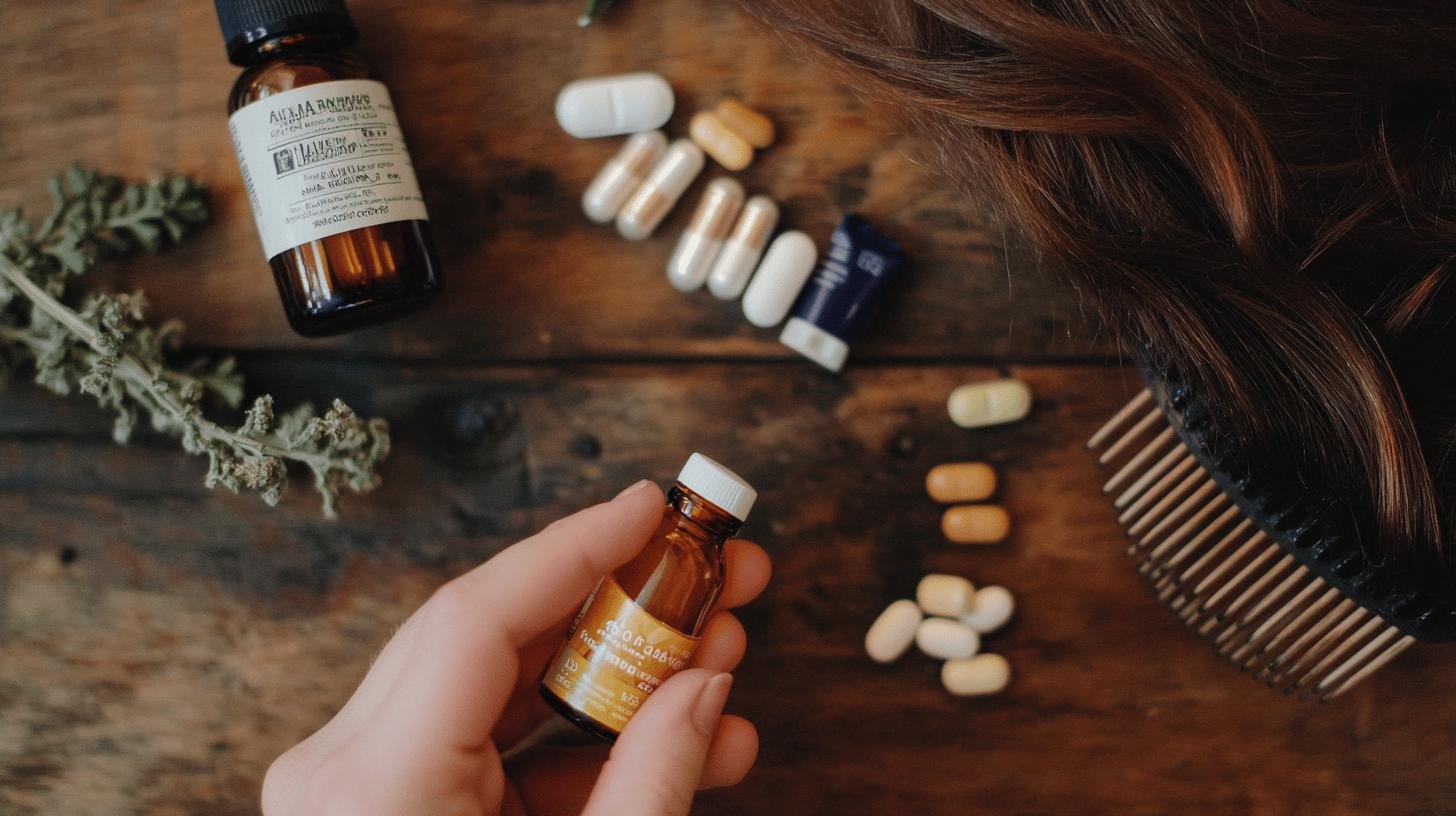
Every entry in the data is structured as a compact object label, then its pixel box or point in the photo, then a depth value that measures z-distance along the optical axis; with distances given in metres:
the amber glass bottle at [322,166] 0.31
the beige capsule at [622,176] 0.34
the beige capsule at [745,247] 0.34
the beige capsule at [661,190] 0.34
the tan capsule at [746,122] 0.34
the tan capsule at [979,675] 0.34
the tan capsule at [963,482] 0.34
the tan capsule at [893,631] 0.34
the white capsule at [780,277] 0.34
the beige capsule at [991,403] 0.34
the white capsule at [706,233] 0.34
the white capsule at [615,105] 0.34
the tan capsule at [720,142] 0.34
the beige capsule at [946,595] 0.34
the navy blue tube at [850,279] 0.33
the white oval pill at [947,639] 0.34
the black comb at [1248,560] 0.30
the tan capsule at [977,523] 0.34
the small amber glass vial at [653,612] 0.29
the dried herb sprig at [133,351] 0.31
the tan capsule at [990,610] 0.34
